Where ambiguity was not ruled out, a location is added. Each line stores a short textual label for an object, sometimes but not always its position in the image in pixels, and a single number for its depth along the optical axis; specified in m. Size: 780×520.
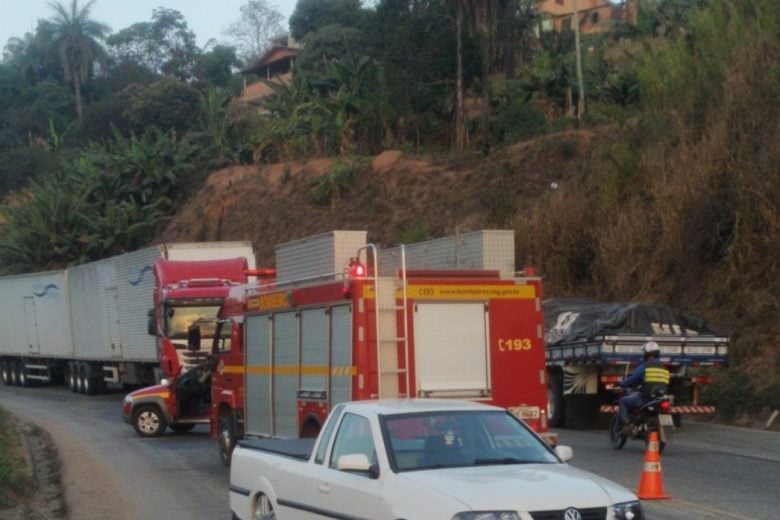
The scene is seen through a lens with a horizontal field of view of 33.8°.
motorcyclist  18.02
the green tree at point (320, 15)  91.77
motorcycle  17.88
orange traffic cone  13.02
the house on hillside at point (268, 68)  97.31
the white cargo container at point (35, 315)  41.38
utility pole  44.25
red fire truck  14.10
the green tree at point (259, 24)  129.21
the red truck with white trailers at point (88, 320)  32.72
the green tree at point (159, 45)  101.62
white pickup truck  7.93
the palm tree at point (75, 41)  97.56
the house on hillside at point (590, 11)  91.52
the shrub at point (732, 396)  23.62
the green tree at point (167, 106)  78.31
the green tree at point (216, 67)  99.62
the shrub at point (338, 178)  51.03
